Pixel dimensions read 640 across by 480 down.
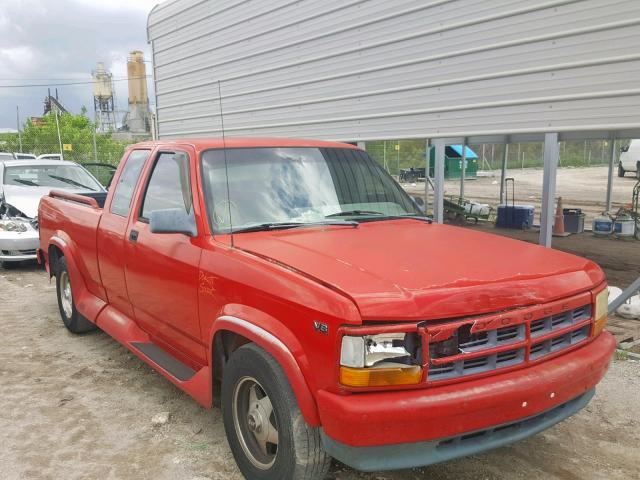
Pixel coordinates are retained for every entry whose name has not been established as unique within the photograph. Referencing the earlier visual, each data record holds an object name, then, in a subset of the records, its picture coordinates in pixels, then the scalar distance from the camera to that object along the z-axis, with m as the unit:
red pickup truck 2.29
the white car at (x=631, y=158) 30.64
